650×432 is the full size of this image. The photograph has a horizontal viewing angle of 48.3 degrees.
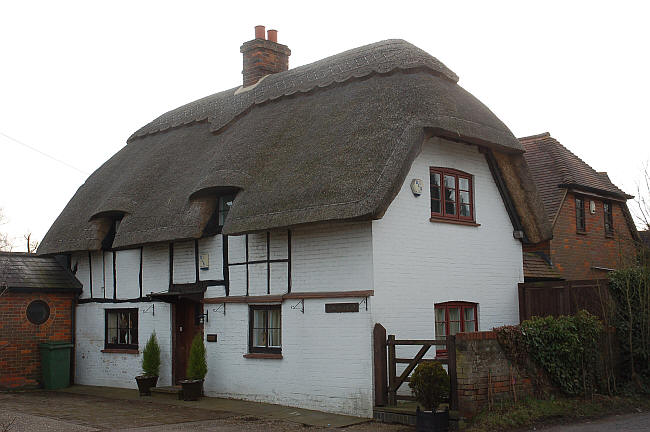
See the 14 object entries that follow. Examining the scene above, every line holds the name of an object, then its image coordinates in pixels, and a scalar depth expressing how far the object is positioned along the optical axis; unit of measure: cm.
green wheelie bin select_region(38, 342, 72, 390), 1839
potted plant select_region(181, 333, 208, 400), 1513
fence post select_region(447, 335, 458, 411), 1142
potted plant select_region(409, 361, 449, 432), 1086
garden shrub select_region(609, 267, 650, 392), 1405
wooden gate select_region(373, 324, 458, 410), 1222
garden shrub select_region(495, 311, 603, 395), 1219
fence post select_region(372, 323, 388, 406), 1243
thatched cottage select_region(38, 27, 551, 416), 1313
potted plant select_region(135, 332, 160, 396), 1625
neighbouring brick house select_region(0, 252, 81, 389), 1794
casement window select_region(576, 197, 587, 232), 2006
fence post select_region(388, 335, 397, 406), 1237
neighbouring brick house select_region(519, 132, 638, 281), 1859
